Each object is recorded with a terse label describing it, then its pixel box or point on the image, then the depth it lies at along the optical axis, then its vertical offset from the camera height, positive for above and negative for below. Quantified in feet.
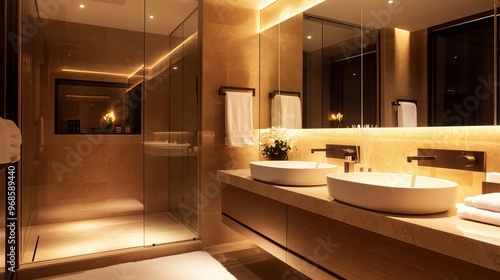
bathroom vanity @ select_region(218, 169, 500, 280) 3.39 -1.44
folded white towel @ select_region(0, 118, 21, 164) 4.48 -0.04
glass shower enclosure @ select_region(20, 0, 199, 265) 9.55 +0.40
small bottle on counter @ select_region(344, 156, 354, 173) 7.09 -0.60
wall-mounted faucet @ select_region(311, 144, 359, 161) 7.22 -0.31
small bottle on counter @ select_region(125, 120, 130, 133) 11.05 +0.39
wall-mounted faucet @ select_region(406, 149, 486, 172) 5.00 -0.35
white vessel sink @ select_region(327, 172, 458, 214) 3.99 -0.79
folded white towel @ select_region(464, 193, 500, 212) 3.77 -0.80
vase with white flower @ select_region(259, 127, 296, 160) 9.18 -0.21
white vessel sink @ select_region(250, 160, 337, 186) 6.30 -0.77
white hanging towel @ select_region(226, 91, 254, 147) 9.89 +0.61
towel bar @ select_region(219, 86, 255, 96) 10.04 +1.60
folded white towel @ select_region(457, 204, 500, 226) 3.65 -0.94
